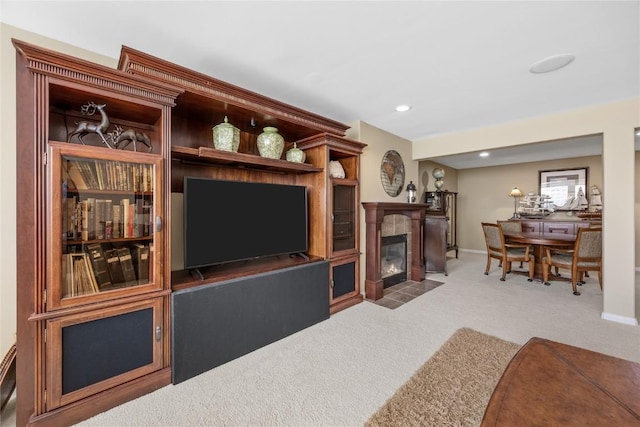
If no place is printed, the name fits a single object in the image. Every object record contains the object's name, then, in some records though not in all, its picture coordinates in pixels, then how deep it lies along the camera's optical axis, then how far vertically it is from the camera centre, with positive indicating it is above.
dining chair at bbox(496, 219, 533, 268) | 5.23 -0.31
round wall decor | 3.86 +0.60
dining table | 3.95 -0.48
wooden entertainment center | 1.36 -0.21
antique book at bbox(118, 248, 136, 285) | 1.68 -0.35
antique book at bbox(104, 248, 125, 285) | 1.65 -0.35
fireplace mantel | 3.35 -0.43
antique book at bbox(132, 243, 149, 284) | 1.71 -0.33
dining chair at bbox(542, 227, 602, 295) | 3.47 -0.61
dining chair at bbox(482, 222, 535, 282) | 4.24 -0.67
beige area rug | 1.46 -1.17
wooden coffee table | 0.87 -0.70
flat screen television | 2.00 -0.08
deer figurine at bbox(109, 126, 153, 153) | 1.75 +0.52
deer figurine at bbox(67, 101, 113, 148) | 1.62 +0.55
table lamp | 5.98 +0.36
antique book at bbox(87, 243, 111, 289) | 1.59 -0.33
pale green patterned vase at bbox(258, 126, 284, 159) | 2.44 +0.66
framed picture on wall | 5.46 +0.55
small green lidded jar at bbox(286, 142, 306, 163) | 2.73 +0.61
